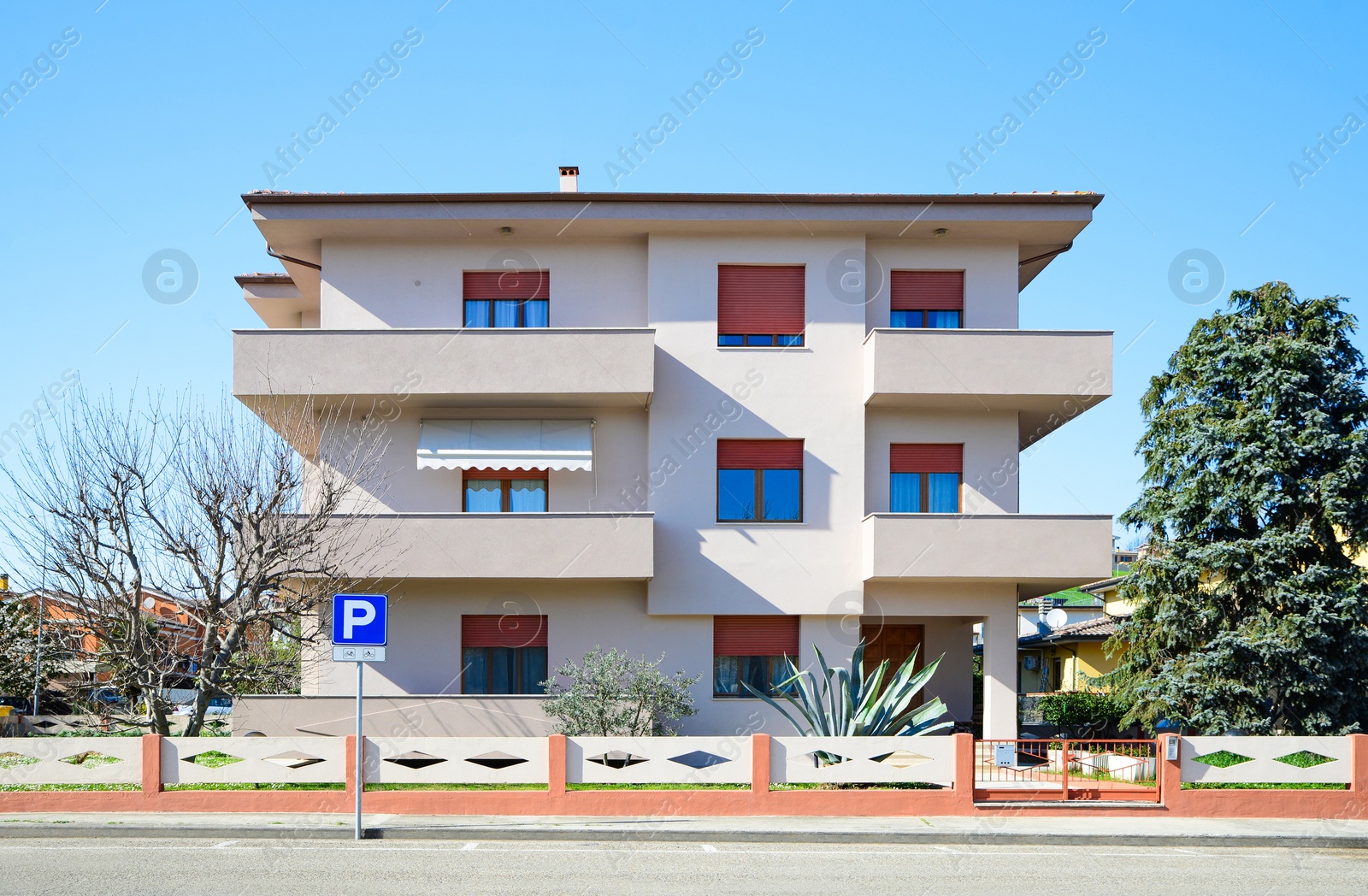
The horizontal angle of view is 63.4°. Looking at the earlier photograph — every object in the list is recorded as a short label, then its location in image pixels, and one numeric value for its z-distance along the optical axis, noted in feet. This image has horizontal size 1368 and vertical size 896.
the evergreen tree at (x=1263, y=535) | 58.80
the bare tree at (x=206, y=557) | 51.90
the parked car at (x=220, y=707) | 111.96
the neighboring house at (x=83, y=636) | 52.65
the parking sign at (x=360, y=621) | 39.65
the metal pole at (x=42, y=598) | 54.16
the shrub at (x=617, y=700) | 54.44
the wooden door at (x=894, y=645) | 73.26
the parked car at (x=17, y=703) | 99.13
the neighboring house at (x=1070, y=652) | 99.04
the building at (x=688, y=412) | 60.23
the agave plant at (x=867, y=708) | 49.39
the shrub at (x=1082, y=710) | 78.18
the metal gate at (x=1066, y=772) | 44.86
